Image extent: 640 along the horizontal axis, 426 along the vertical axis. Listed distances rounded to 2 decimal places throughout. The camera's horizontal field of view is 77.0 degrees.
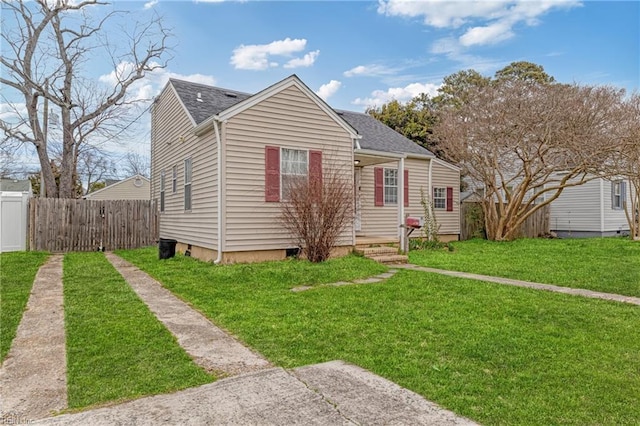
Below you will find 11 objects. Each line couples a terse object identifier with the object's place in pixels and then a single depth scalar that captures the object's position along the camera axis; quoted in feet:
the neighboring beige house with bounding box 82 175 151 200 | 101.45
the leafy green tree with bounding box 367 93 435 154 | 79.46
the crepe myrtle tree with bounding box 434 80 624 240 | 42.98
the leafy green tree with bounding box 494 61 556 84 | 89.81
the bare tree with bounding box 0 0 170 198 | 53.42
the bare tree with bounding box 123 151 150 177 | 138.41
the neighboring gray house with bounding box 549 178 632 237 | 59.00
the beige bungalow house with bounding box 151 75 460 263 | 28.91
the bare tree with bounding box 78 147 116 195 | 116.69
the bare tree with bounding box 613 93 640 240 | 41.27
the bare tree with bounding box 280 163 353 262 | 28.50
